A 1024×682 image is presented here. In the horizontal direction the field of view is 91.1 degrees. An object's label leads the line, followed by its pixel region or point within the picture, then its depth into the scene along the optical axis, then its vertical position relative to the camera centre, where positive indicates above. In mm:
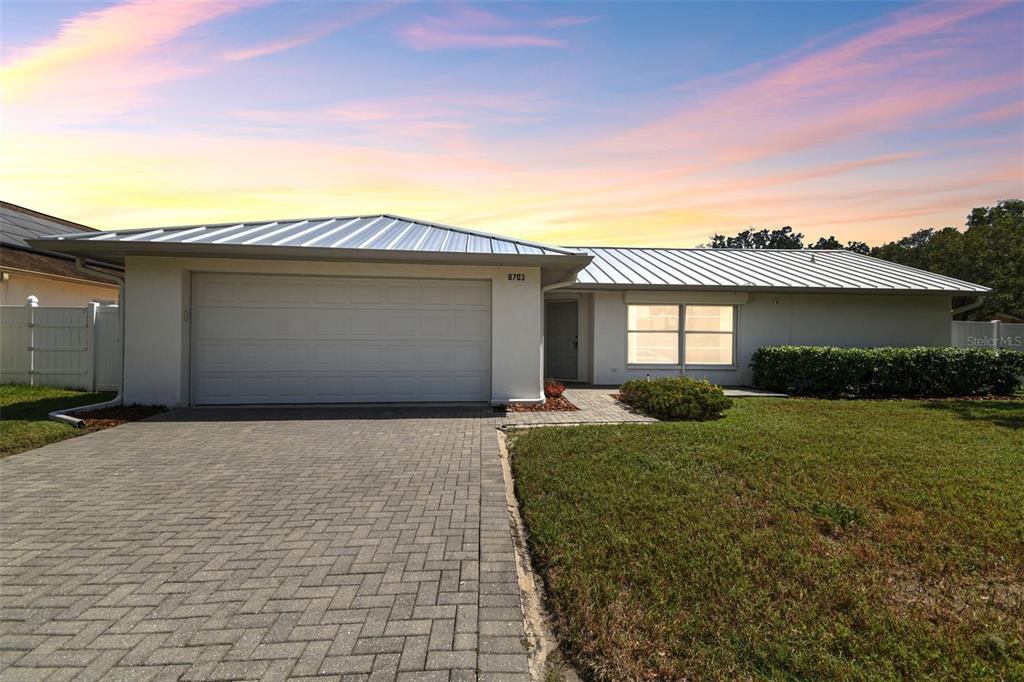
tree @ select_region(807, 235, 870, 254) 46781 +9602
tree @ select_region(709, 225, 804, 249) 47781 +10488
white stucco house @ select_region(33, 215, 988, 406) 8945 +614
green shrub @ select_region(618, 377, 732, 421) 8695 -985
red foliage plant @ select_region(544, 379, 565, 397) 10336 -947
